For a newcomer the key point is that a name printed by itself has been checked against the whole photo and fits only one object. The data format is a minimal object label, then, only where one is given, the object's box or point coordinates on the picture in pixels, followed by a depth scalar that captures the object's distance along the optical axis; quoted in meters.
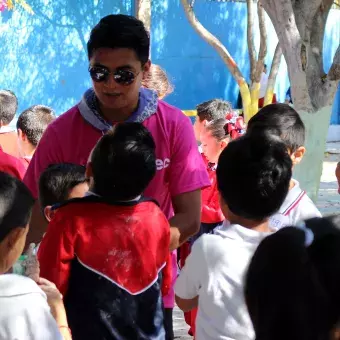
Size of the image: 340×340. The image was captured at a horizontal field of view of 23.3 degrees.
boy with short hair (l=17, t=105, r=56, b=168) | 5.15
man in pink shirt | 3.06
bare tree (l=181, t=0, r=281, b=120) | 14.02
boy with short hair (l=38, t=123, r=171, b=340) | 2.81
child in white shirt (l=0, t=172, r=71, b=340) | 2.18
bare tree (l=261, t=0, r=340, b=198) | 6.55
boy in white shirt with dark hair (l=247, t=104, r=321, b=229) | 3.54
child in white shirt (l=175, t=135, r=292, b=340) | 2.76
